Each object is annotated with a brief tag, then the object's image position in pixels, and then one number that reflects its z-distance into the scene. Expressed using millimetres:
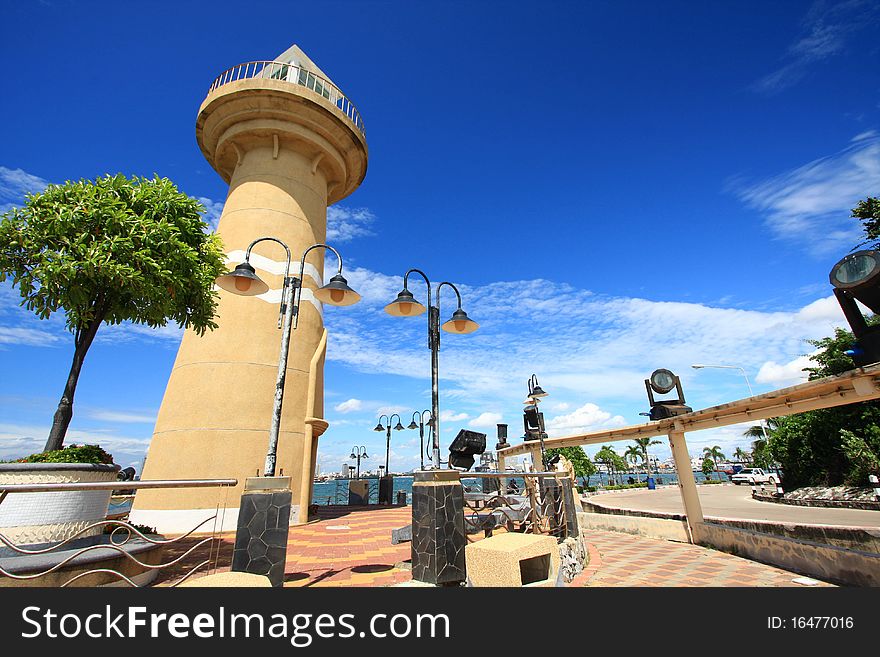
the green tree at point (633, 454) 84075
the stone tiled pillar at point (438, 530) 4496
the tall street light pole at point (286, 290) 6623
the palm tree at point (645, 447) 71462
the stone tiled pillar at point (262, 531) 4625
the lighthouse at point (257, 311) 11398
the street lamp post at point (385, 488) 21097
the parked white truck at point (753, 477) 39806
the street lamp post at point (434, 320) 6393
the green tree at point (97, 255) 6707
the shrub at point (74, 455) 5652
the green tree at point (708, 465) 87600
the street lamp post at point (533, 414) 13458
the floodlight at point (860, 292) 6062
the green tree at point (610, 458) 82750
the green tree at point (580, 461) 59209
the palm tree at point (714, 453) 100838
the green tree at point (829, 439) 18859
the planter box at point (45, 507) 4938
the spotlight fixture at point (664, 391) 11523
